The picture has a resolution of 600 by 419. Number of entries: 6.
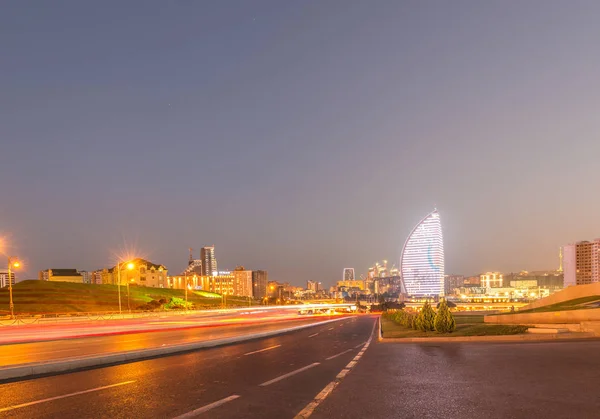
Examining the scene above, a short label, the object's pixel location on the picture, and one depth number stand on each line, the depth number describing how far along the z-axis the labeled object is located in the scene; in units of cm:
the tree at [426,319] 2703
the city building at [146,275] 17975
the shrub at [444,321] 2514
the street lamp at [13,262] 4046
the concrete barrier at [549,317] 2706
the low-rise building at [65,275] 18898
